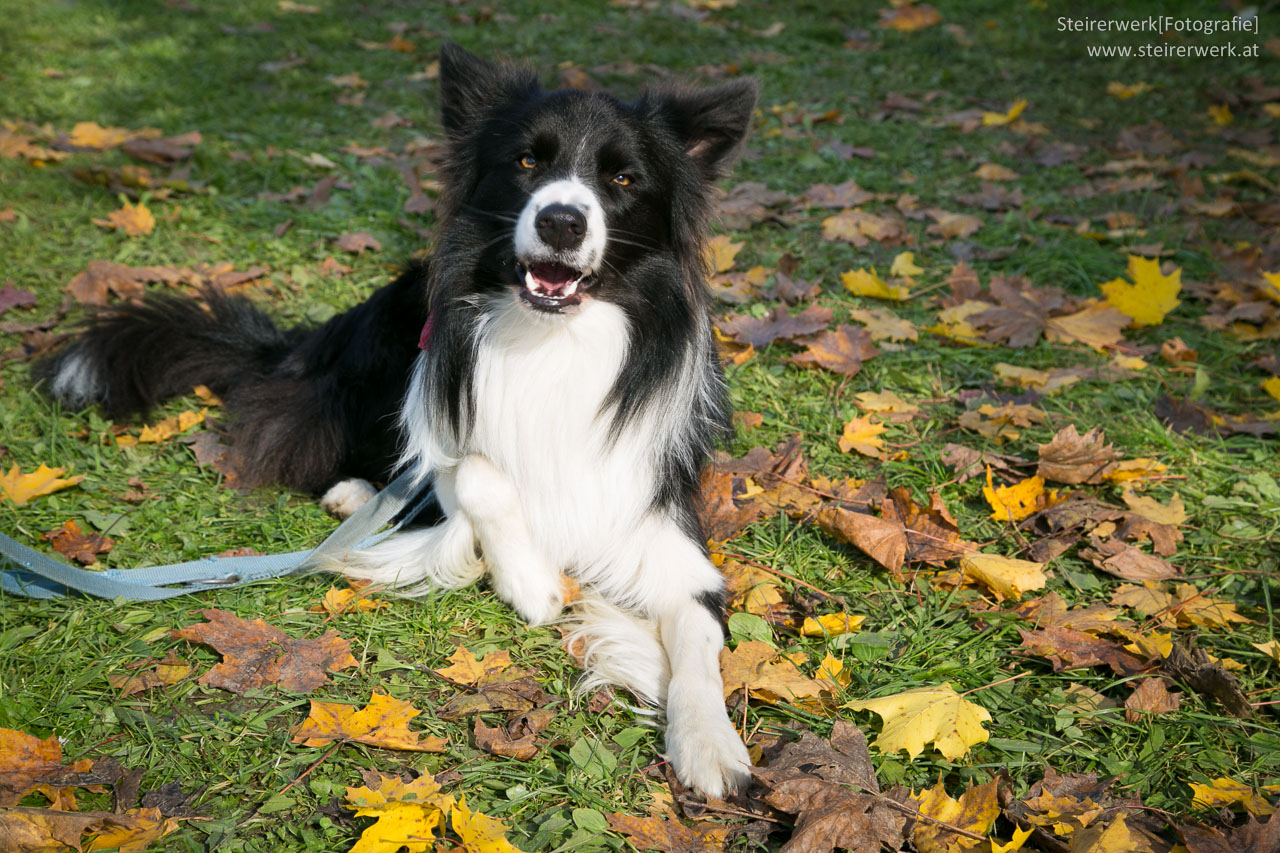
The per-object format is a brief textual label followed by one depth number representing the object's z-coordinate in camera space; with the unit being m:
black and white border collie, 2.78
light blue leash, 2.60
